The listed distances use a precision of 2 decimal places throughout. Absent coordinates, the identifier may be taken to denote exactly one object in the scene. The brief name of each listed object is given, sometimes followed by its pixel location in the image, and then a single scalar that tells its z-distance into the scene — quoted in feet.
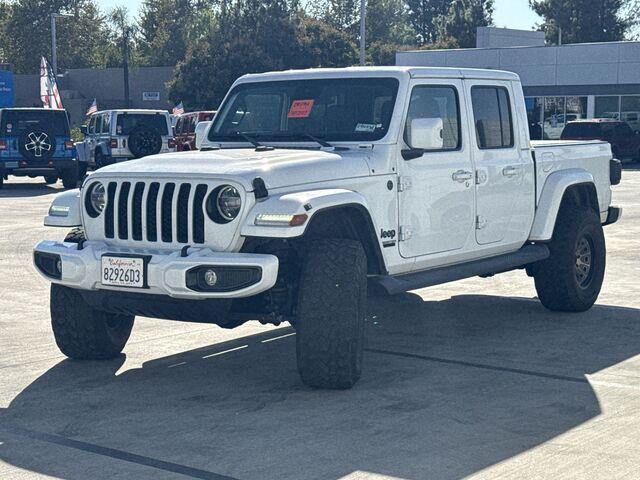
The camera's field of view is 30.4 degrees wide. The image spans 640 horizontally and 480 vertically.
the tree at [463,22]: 309.90
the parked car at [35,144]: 85.35
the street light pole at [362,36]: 141.28
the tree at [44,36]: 326.65
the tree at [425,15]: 414.41
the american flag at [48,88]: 139.95
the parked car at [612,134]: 129.59
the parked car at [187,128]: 106.01
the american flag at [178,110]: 157.89
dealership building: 156.35
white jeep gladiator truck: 21.81
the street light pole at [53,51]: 208.95
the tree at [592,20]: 307.37
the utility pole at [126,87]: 209.67
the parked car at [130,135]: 94.63
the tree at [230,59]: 208.03
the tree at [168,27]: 348.18
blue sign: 178.09
